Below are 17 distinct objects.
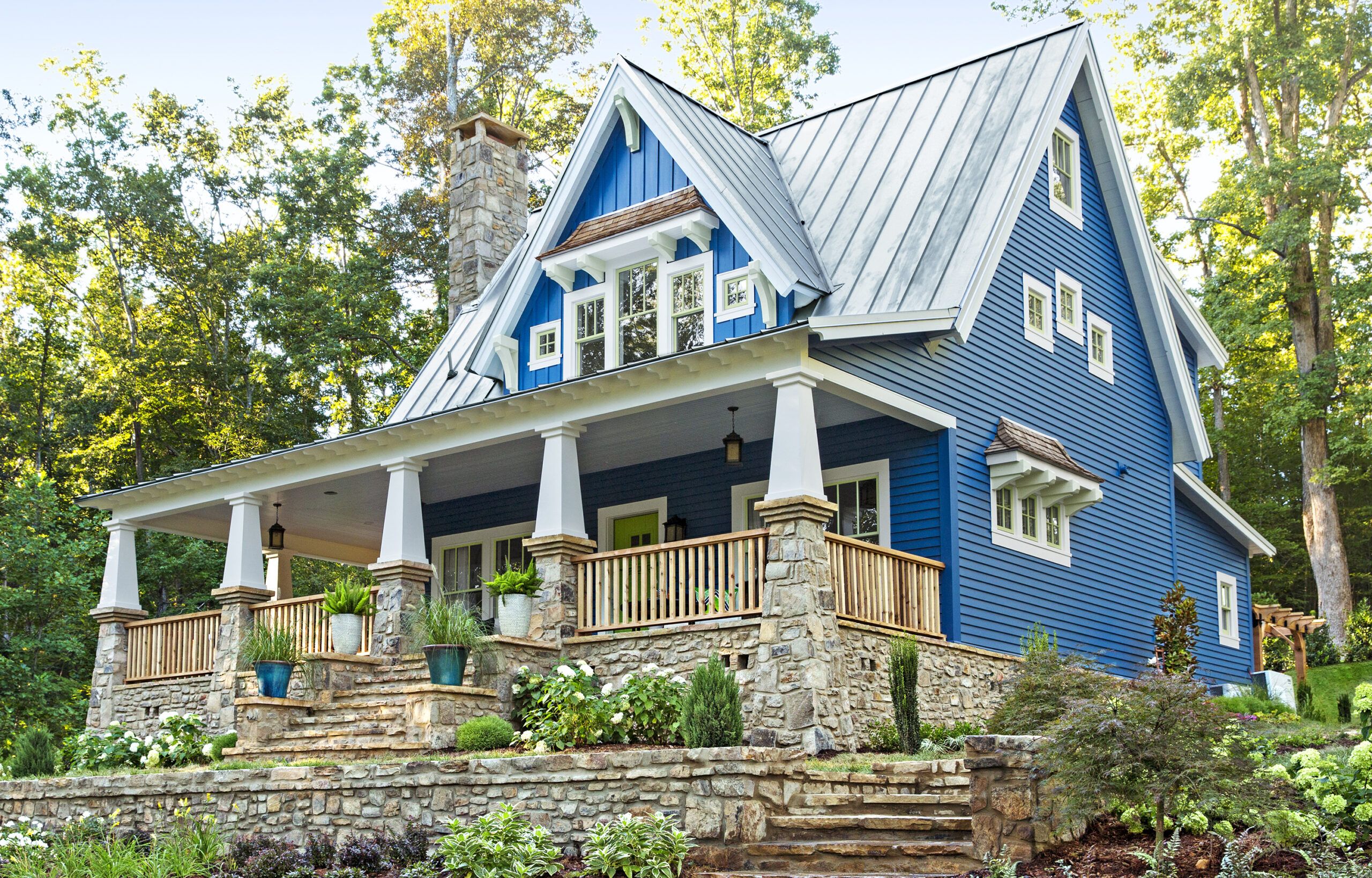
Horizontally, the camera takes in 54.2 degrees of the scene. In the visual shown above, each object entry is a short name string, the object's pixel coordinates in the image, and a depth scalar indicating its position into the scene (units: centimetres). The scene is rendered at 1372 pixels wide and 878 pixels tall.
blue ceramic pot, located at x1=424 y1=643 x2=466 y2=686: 1228
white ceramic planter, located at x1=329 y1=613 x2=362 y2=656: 1482
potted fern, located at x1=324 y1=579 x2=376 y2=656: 1478
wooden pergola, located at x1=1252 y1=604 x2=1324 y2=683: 1927
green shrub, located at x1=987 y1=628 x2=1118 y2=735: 1110
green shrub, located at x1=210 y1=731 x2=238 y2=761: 1371
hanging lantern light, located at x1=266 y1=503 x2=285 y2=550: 1812
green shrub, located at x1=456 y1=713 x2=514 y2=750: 1162
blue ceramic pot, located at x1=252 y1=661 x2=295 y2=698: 1378
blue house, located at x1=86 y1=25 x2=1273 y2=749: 1245
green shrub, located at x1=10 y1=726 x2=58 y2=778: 1483
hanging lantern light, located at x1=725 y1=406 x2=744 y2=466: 1394
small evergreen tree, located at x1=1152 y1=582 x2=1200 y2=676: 1655
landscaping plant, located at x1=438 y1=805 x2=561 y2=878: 895
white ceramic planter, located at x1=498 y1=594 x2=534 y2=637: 1316
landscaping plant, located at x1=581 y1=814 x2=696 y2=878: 847
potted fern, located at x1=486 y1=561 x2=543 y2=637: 1309
